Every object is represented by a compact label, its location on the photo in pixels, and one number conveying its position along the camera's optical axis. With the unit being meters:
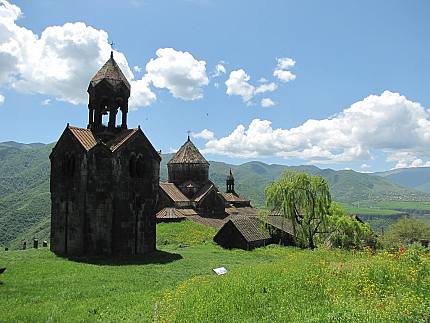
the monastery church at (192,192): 52.58
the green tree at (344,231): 32.91
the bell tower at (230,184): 71.50
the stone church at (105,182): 27.58
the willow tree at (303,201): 34.38
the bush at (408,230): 59.94
